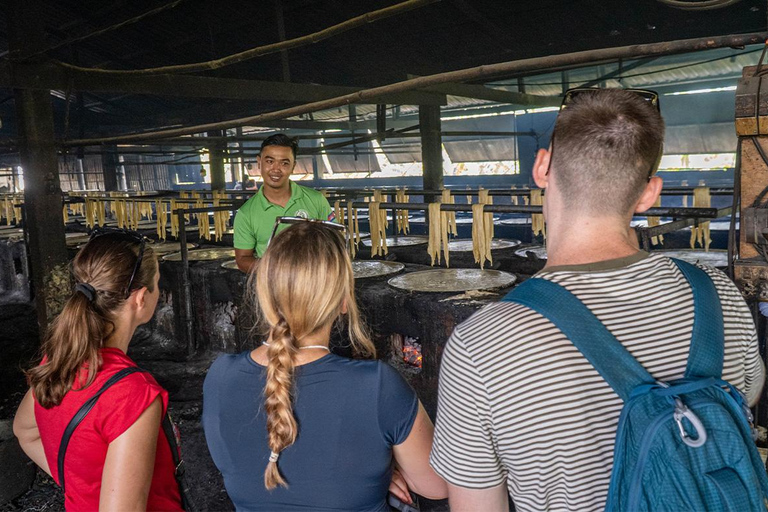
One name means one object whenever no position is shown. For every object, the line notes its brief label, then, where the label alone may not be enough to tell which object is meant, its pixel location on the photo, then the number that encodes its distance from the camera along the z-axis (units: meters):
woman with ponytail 1.53
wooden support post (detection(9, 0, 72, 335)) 5.57
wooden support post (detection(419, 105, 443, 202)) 8.55
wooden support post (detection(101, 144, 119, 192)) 14.89
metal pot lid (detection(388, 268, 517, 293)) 4.14
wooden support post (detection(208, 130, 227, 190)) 11.76
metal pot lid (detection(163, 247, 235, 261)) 6.39
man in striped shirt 1.04
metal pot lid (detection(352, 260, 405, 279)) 4.92
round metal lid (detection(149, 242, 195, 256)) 7.27
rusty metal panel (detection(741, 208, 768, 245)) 2.02
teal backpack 0.93
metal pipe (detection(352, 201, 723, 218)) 3.33
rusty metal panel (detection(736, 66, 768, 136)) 1.92
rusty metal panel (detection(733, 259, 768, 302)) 2.04
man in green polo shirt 3.87
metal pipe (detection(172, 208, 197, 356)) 5.62
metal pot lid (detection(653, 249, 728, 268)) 4.59
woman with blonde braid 1.34
